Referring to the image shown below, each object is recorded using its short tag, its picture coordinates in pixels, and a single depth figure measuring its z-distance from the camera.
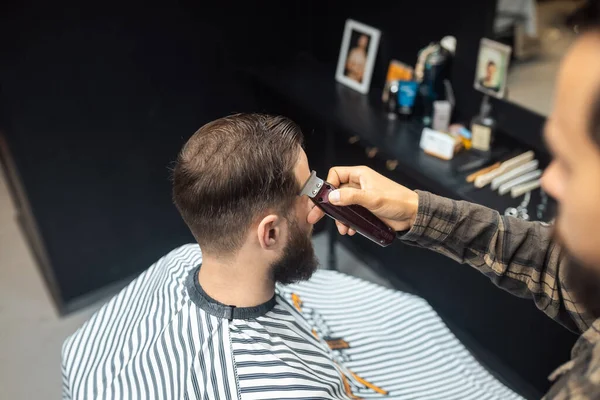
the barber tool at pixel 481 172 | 1.71
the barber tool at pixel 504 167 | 1.69
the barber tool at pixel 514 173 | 1.69
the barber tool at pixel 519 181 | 1.68
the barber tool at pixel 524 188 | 1.67
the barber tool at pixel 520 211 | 1.58
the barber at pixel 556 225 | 0.57
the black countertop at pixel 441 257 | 1.77
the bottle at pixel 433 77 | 1.96
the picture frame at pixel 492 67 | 1.79
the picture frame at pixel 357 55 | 2.23
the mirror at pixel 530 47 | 1.56
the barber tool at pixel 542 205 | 1.59
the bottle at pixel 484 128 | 1.85
